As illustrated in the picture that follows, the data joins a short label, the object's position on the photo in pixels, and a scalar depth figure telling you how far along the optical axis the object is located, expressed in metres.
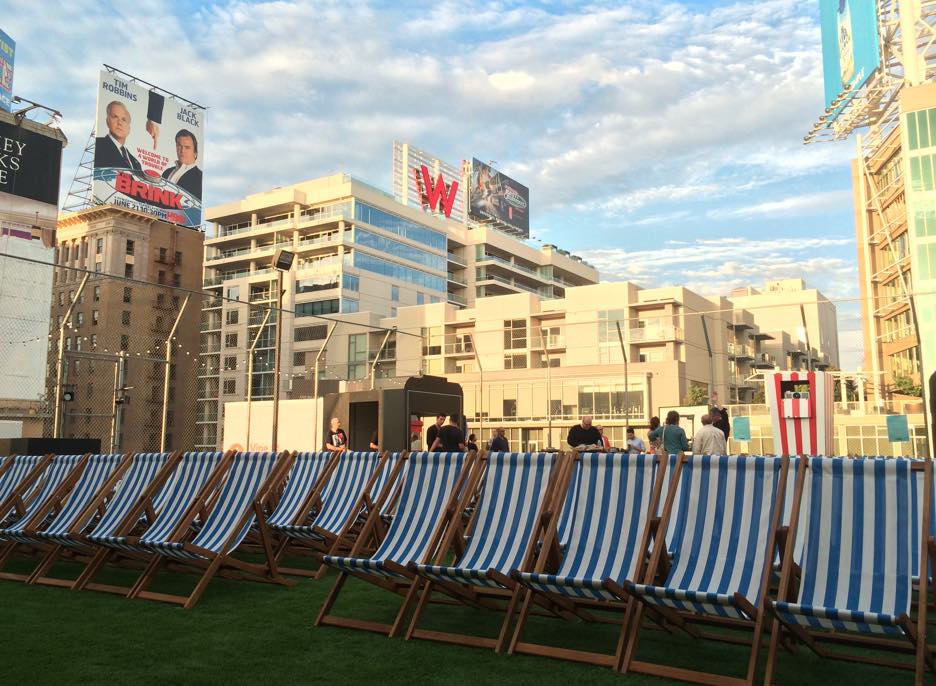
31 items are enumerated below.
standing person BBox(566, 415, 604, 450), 10.47
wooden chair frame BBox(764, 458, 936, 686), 2.94
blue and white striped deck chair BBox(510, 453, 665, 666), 3.51
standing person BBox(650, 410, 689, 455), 9.81
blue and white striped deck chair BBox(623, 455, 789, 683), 3.19
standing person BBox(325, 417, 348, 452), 11.70
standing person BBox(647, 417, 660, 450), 11.95
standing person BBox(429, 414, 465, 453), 10.55
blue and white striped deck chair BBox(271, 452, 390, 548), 5.57
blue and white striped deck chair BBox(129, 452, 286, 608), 4.71
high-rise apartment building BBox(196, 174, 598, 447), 62.09
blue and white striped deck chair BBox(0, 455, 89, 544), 6.47
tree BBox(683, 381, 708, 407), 39.24
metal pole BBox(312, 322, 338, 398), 17.14
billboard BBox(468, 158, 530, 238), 79.38
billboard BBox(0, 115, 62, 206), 46.06
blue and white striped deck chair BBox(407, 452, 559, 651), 3.69
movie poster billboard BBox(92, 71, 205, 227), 61.34
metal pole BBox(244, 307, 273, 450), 15.51
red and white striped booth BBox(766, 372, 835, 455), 8.88
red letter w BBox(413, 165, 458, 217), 75.19
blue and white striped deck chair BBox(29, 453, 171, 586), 5.32
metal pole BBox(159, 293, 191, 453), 11.79
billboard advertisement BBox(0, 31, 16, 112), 47.33
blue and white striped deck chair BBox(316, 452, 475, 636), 3.93
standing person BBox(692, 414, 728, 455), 9.26
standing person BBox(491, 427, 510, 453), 12.24
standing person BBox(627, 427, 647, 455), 11.09
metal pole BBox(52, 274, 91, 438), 11.79
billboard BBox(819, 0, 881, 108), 47.69
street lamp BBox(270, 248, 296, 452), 11.98
